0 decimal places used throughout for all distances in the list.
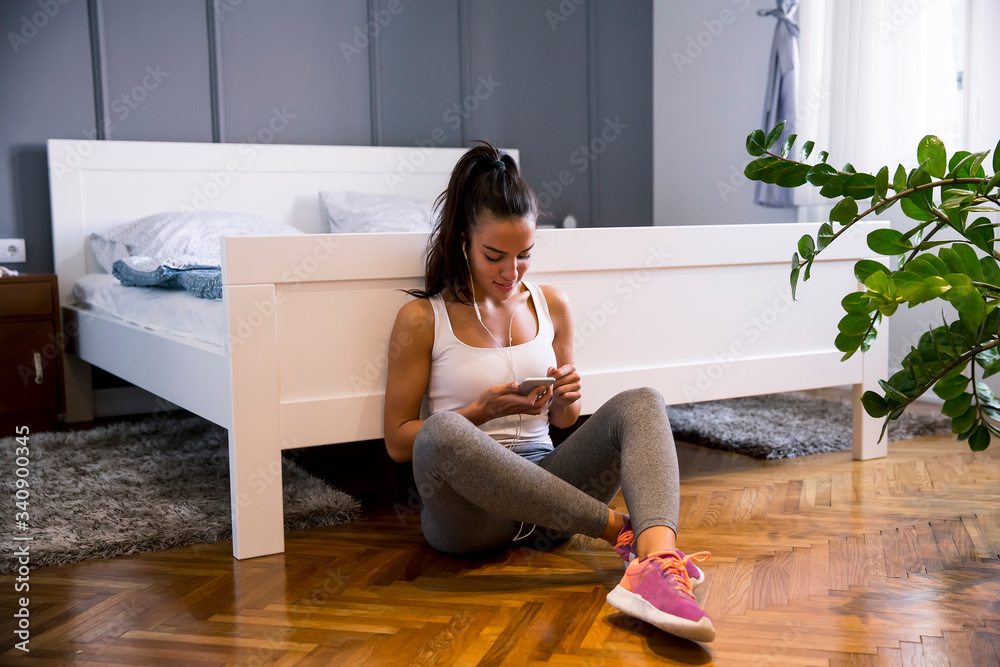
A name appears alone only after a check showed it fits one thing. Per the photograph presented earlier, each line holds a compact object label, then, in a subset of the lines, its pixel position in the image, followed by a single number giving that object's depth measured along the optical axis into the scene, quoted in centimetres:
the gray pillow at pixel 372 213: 343
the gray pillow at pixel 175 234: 309
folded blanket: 230
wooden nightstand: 319
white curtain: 336
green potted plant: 116
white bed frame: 180
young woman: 154
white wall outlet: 341
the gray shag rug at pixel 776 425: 270
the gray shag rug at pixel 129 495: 192
